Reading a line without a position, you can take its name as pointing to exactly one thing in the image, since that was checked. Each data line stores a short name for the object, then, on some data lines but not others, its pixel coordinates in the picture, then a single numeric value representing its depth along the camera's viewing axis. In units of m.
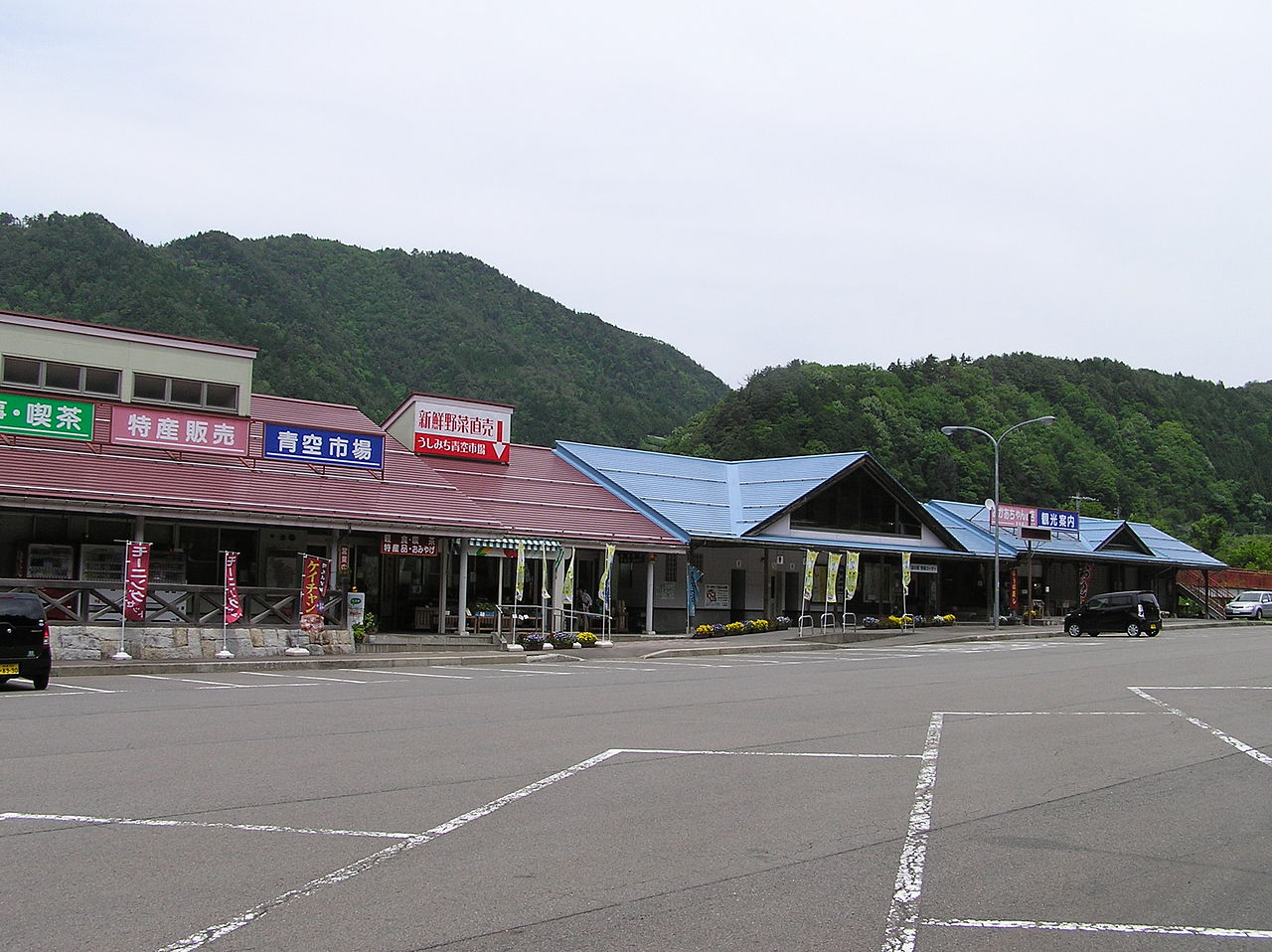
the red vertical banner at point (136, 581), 23.11
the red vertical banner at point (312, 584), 25.34
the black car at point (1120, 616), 42.03
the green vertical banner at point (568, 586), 30.66
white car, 57.05
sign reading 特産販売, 26.44
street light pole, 43.09
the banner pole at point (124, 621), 22.67
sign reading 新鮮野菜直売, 35.12
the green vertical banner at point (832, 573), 35.75
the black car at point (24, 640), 17.19
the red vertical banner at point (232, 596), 24.08
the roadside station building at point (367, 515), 24.94
